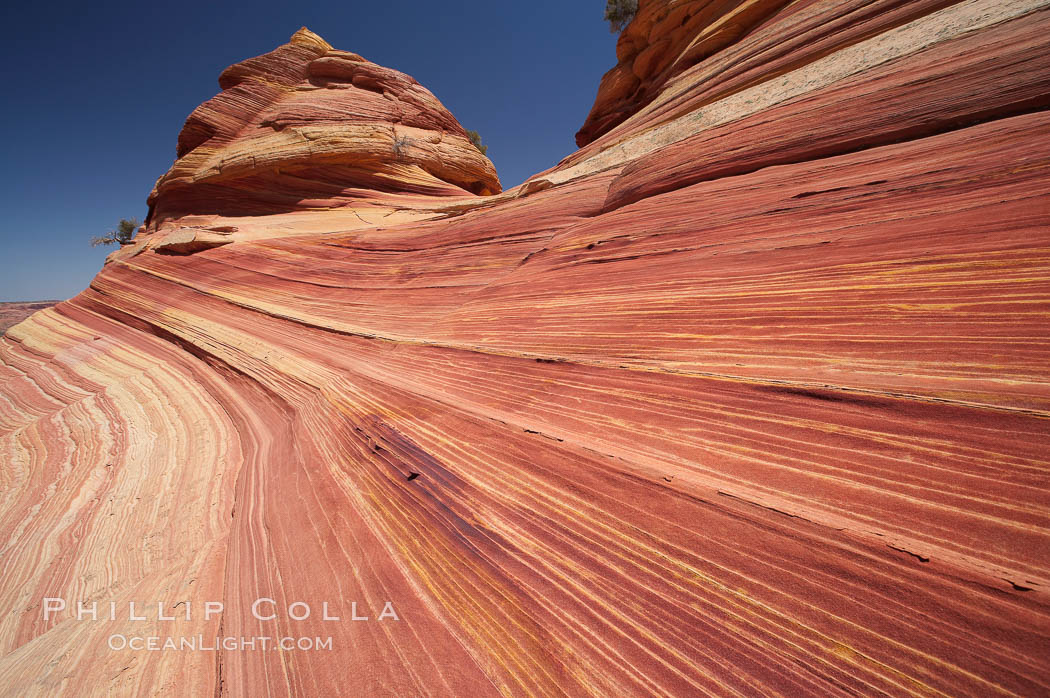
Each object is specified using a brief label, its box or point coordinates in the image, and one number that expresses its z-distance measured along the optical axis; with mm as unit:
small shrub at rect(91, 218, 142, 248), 22500
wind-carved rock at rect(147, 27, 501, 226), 12914
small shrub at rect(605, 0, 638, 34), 14288
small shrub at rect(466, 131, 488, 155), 22266
